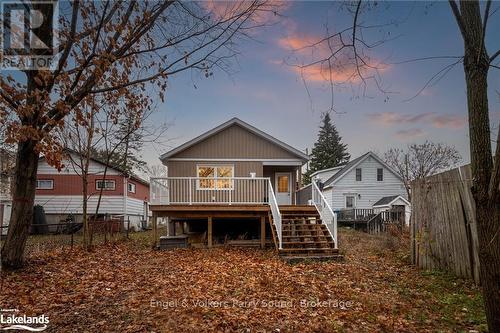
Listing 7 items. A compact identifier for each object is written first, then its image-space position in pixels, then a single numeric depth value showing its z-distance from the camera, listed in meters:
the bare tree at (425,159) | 32.91
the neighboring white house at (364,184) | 30.58
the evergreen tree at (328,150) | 51.88
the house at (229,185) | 13.62
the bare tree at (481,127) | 3.38
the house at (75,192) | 23.64
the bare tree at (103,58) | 6.76
